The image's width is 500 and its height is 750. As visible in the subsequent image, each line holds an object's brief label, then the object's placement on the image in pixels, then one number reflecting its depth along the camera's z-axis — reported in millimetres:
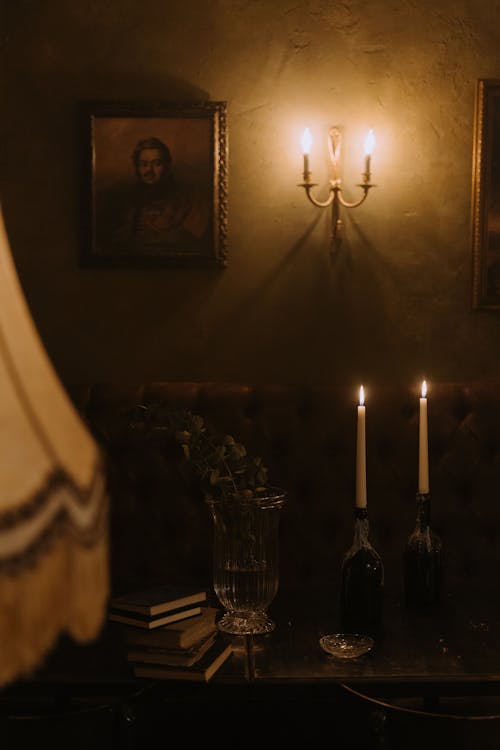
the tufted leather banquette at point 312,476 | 2389
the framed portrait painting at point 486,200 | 2529
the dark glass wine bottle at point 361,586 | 1689
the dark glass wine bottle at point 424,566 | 1823
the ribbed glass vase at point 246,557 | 1642
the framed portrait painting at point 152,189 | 2533
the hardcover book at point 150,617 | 1490
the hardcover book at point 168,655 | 1434
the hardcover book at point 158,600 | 1502
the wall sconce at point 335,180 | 2467
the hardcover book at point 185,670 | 1412
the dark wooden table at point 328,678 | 1268
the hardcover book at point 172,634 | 1454
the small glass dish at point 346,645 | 1526
